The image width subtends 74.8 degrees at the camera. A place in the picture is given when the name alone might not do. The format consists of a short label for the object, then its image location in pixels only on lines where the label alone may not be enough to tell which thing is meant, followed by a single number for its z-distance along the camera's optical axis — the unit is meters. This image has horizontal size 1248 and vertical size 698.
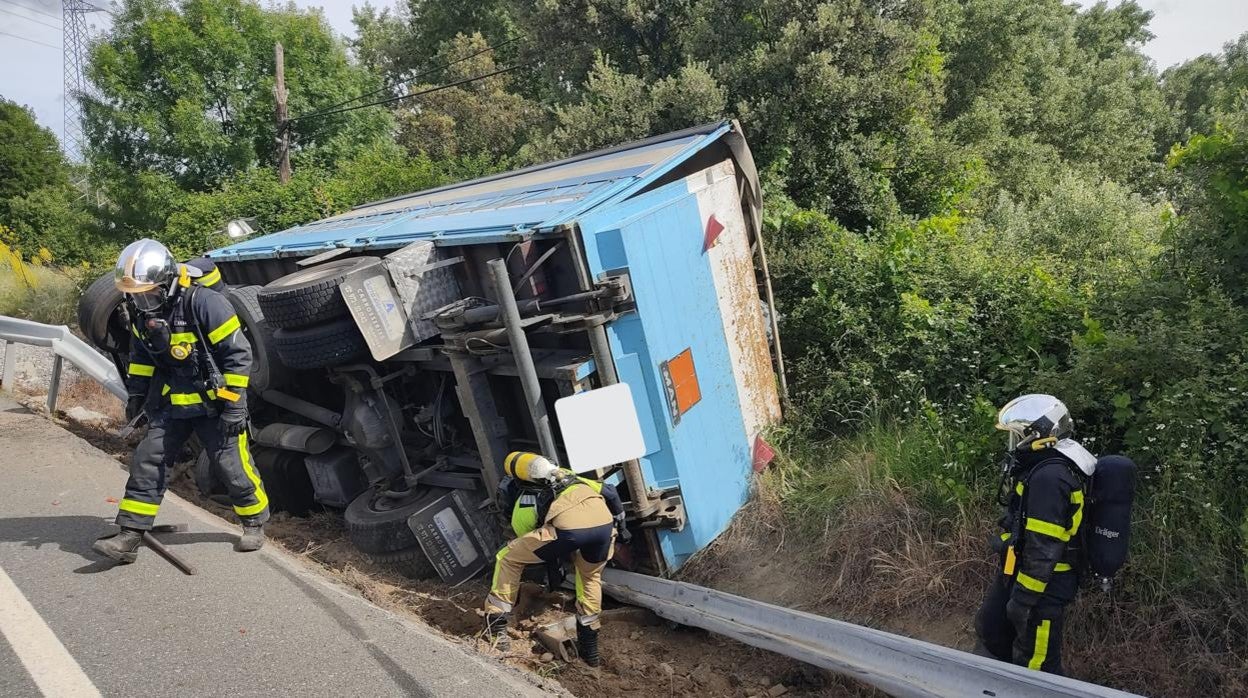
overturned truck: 4.23
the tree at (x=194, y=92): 16.72
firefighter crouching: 3.98
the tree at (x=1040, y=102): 12.75
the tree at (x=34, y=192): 25.84
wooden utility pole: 16.31
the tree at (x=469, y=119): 20.98
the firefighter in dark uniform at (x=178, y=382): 4.19
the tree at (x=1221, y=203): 4.50
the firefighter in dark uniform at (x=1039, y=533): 3.25
